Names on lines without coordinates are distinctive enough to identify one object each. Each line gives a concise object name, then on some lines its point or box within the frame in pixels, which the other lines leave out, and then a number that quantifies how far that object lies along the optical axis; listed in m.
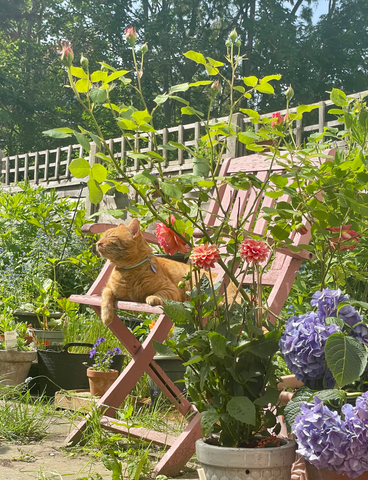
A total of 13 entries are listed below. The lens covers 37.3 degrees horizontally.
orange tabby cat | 2.38
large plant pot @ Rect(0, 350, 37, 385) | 3.30
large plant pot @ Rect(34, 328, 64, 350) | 3.69
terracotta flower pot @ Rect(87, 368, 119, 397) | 2.77
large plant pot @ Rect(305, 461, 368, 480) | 1.22
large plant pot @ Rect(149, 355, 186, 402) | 2.84
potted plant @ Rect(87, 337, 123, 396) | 2.77
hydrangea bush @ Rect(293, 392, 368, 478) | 1.14
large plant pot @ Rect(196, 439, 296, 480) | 1.29
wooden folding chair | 1.95
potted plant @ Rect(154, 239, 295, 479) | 1.30
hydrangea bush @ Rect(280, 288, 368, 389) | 1.18
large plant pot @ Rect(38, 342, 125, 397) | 3.13
